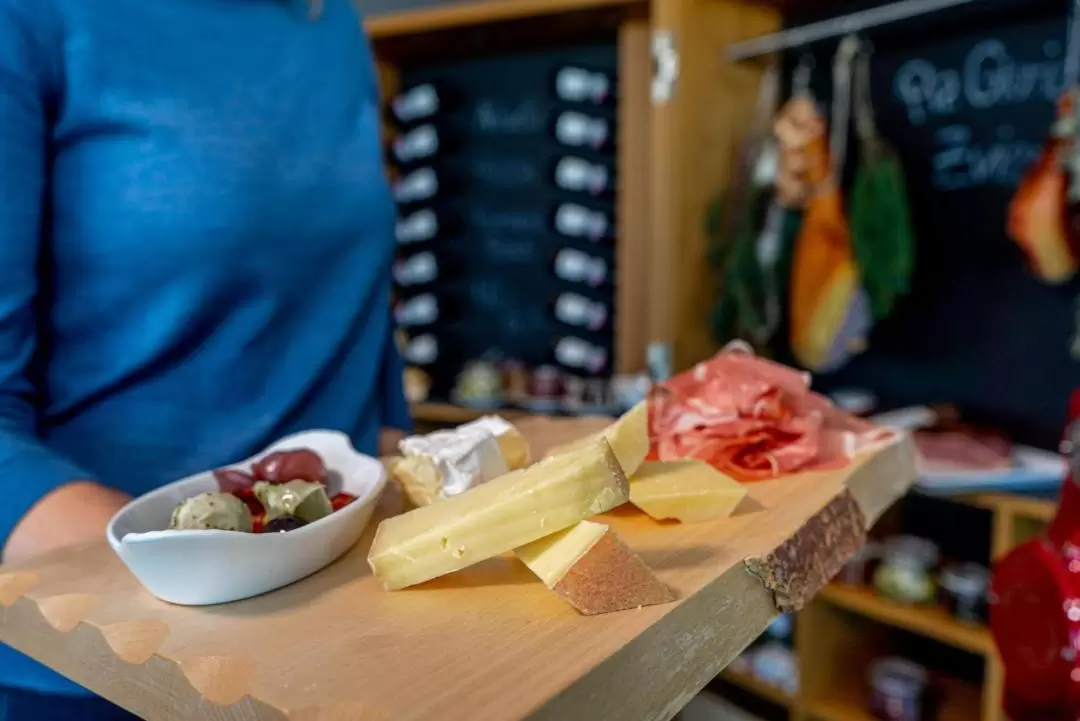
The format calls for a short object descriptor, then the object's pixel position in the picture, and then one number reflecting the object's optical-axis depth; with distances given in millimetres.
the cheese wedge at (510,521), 372
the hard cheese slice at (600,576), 350
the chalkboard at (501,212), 1585
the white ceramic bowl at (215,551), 353
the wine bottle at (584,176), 1506
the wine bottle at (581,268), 1522
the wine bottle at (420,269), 1667
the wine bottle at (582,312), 1532
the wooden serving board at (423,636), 299
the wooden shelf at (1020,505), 1022
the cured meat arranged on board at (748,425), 544
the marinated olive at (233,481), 443
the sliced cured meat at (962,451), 1119
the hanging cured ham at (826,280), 1219
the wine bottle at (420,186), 1644
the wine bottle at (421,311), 1675
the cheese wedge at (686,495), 449
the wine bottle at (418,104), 1628
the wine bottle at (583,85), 1478
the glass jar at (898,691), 1207
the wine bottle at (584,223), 1519
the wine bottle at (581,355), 1529
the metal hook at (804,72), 1415
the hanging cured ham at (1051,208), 1016
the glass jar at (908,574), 1190
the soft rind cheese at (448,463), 450
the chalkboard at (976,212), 1188
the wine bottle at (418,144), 1635
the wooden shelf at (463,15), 1378
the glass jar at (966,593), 1136
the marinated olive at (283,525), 392
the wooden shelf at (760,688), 1333
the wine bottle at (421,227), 1659
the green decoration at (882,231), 1196
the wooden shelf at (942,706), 1246
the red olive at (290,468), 453
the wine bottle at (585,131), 1496
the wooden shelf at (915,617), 1105
